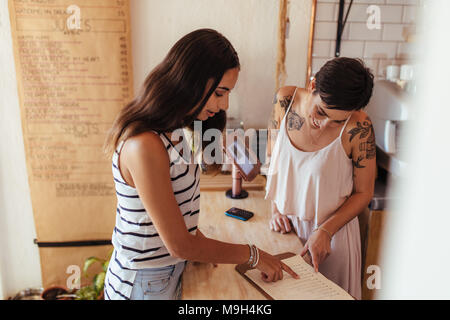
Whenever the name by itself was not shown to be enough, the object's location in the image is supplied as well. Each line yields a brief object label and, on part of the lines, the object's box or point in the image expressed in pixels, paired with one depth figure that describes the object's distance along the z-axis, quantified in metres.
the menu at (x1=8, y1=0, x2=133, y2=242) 1.47
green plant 1.64
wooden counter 0.85
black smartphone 1.27
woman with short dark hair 1.14
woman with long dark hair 0.71
